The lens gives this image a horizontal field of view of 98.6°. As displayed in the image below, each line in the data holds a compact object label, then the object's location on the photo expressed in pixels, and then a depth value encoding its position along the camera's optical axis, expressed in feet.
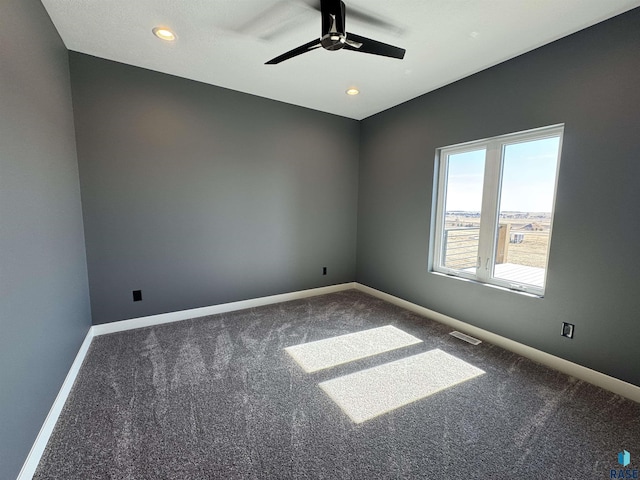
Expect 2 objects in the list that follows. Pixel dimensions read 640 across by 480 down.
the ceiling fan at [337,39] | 5.64
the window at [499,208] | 7.82
